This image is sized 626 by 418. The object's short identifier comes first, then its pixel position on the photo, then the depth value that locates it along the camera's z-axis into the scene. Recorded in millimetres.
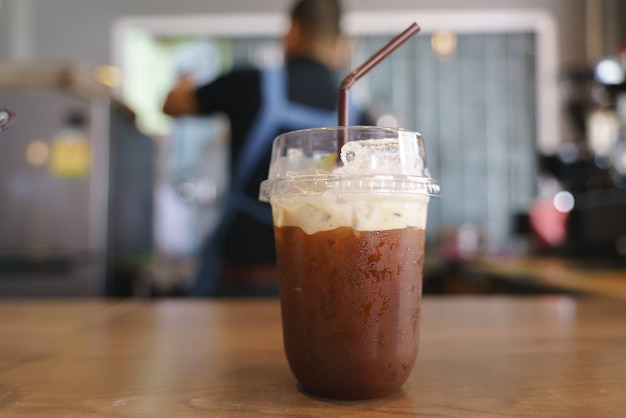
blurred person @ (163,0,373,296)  1909
